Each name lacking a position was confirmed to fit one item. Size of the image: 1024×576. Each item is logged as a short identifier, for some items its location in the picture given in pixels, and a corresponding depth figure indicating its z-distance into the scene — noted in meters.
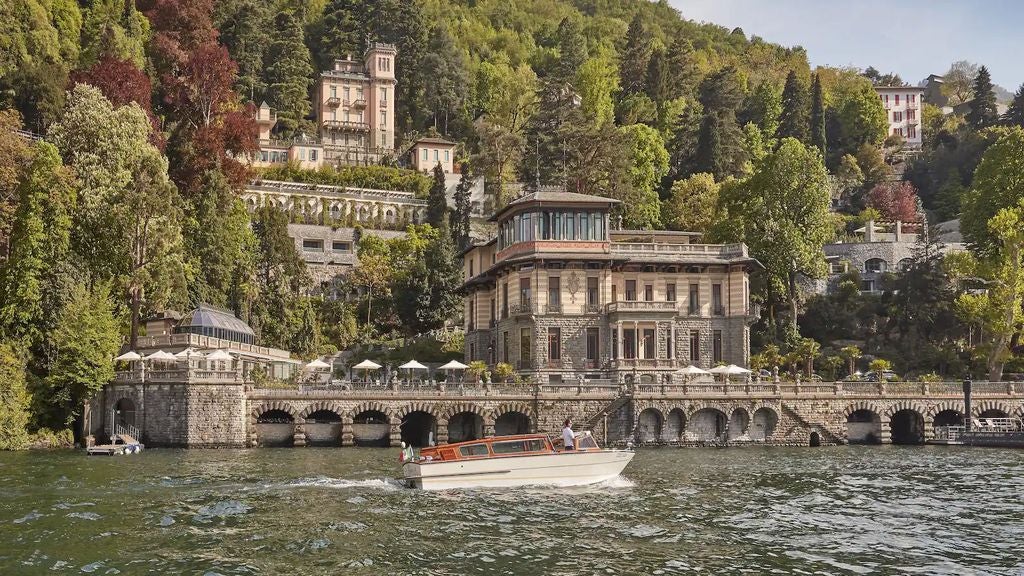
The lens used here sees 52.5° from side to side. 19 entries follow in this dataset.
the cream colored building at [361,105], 121.88
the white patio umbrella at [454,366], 63.12
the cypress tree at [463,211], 95.88
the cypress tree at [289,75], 119.56
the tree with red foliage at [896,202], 111.44
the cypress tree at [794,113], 123.25
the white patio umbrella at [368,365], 61.78
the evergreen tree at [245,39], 117.56
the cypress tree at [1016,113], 126.50
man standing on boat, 39.62
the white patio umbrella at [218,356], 56.16
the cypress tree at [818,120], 124.88
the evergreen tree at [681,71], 133.00
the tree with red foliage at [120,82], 76.25
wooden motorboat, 37.69
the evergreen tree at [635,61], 139.25
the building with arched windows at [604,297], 66.06
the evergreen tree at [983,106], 129.38
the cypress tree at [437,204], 99.31
